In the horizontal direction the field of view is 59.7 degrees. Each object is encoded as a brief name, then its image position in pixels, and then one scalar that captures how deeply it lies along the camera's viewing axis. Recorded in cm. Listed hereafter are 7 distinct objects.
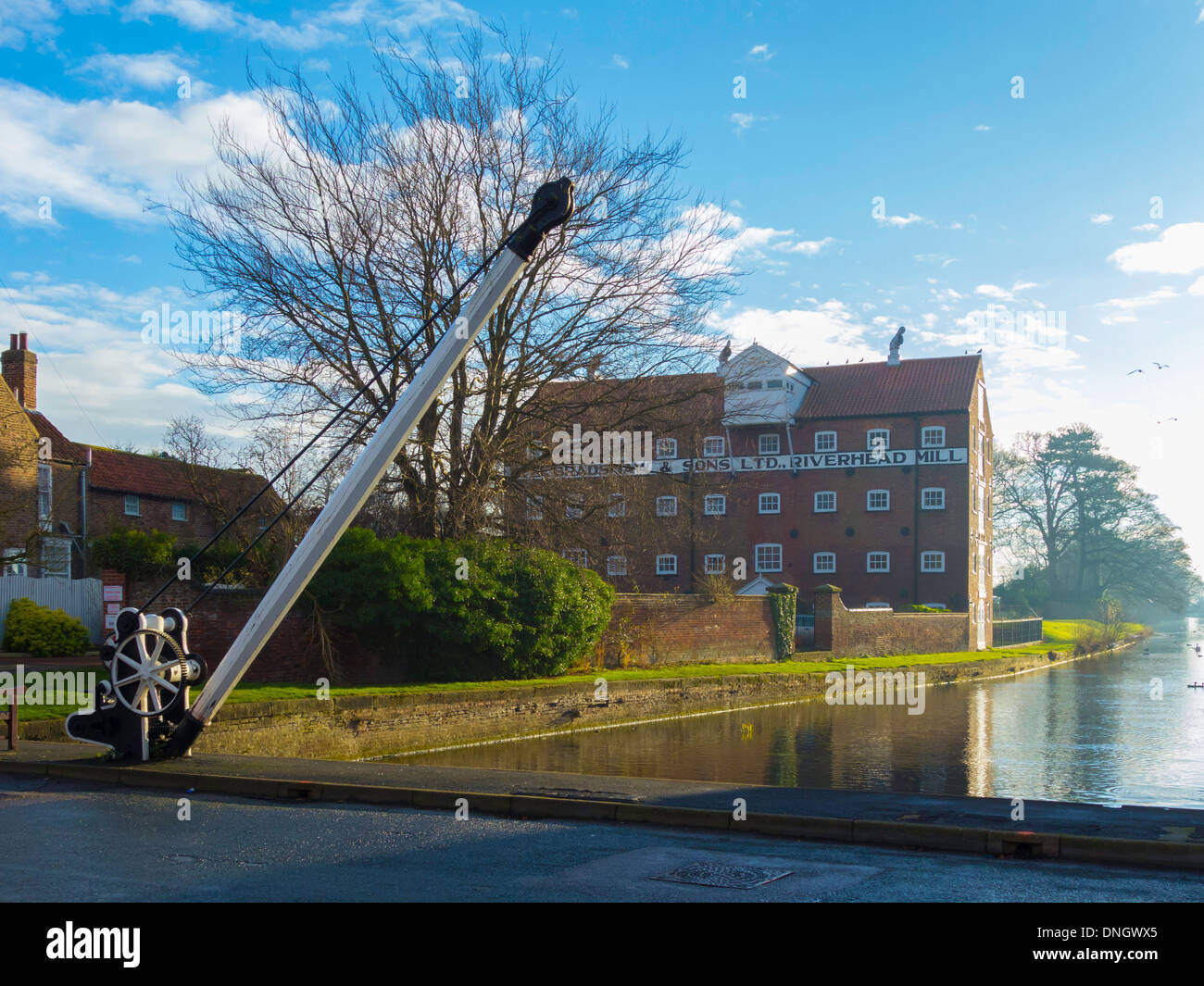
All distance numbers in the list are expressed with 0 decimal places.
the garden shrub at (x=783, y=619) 3341
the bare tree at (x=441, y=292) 2139
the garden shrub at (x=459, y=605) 1895
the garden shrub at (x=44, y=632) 2336
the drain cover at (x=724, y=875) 661
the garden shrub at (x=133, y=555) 1933
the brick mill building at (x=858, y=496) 4606
